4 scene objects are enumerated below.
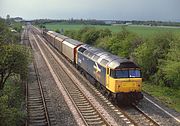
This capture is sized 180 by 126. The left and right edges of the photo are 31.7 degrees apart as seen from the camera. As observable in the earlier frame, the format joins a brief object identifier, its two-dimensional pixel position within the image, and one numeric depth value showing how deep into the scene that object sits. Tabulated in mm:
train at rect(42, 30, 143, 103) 22812
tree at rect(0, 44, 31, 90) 23344
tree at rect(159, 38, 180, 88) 28266
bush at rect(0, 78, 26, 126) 16062
